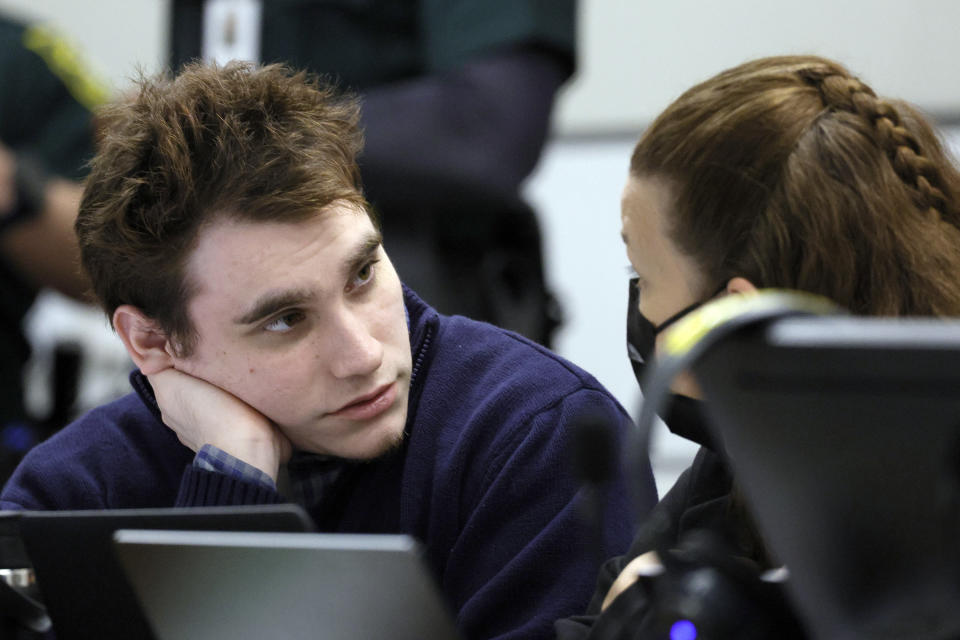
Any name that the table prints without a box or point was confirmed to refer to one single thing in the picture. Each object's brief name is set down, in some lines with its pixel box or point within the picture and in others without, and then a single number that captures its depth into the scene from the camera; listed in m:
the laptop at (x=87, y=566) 3.33
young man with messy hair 3.55
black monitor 3.03
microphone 3.21
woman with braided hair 3.45
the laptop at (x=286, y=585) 3.23
